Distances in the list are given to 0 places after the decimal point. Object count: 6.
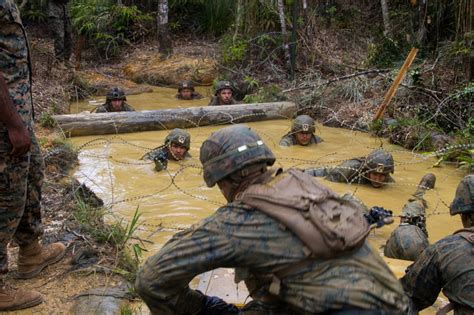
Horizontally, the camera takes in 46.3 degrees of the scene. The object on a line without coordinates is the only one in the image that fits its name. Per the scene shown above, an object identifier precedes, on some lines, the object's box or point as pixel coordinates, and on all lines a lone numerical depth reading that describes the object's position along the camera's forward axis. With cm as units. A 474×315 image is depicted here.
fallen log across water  948
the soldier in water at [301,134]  890
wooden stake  930
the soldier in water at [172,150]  779
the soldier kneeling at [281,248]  233
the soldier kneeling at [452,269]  314
